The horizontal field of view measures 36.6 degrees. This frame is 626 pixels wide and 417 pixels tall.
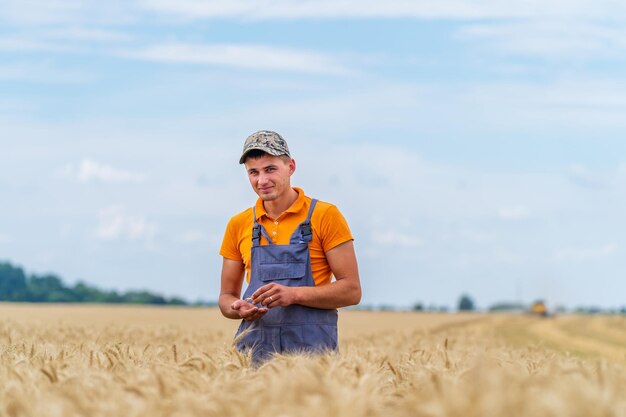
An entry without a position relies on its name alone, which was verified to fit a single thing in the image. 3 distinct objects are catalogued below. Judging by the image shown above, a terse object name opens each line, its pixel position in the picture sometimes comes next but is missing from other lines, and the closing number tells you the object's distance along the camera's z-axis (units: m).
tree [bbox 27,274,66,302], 67.69
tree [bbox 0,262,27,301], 72.53
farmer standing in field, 6.55
